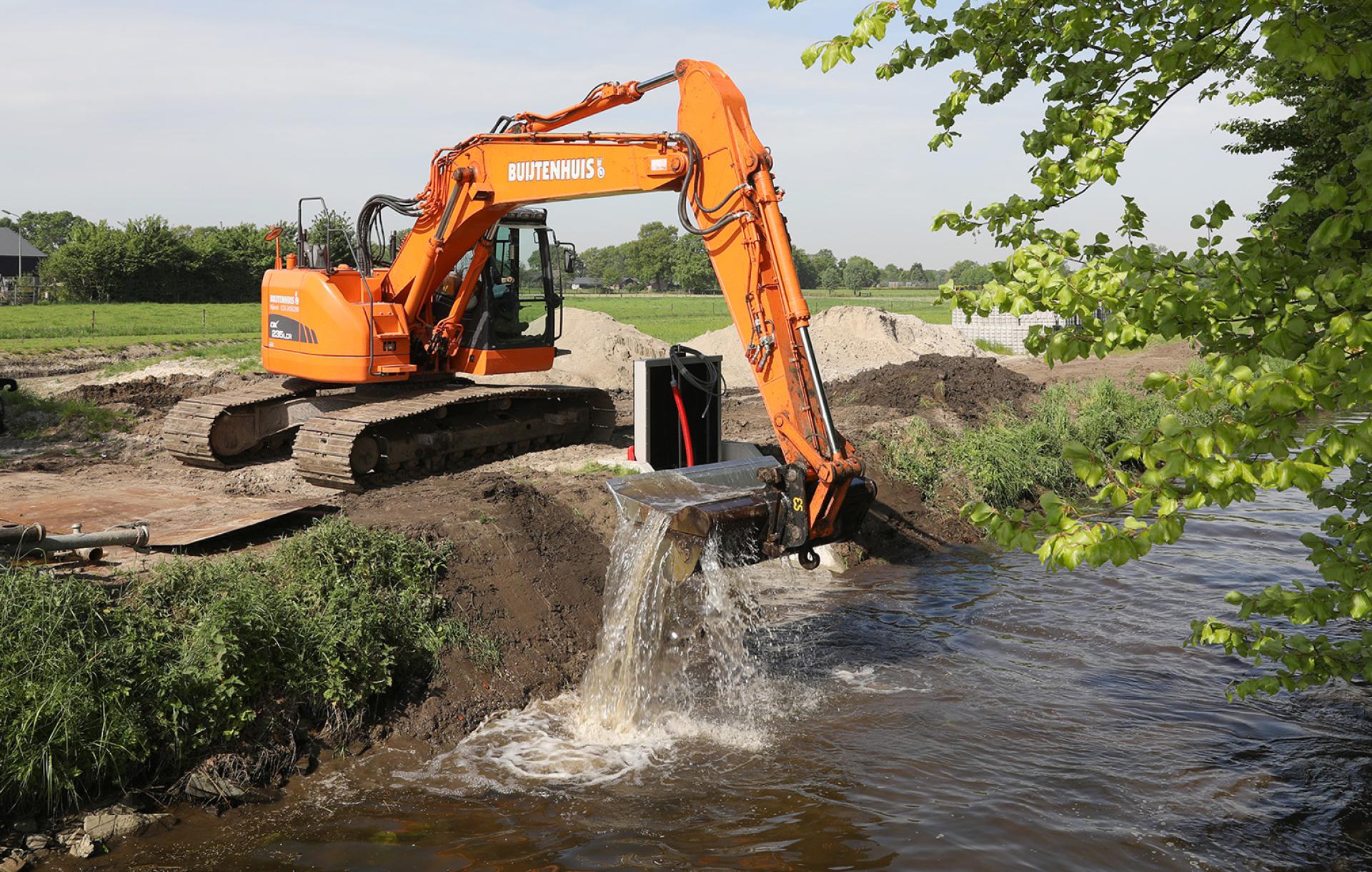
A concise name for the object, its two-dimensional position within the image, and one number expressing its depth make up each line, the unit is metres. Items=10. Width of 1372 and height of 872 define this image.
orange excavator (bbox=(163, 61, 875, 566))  7.70
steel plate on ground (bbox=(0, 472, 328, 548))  8.84
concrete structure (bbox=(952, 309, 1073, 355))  33.53
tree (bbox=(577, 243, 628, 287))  128.25
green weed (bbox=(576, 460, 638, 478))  11.32
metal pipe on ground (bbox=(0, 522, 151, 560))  7.18
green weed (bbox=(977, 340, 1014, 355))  32.47
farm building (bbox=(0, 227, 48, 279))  69.06
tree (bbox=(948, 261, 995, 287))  80.77
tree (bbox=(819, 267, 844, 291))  130.88
